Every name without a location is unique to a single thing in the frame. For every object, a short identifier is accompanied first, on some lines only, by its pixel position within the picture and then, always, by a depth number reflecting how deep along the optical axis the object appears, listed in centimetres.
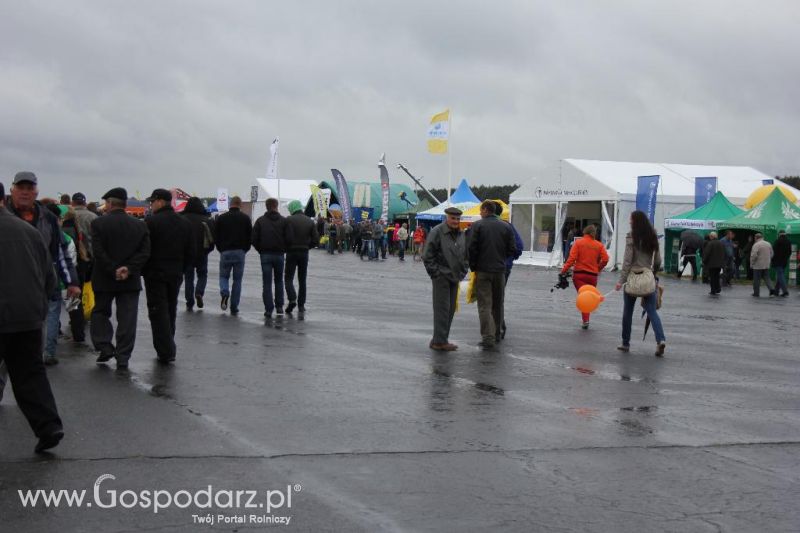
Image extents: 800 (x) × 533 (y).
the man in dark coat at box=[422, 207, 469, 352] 1180
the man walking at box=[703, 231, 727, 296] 2609
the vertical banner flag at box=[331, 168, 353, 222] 5797
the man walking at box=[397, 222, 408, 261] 4980
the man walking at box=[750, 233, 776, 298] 2608
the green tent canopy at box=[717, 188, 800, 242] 3067
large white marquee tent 3612
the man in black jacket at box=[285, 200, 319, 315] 1577
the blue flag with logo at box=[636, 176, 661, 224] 3481
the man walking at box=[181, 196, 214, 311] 1498
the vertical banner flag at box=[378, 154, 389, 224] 5486
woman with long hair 1246
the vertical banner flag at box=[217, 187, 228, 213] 7062
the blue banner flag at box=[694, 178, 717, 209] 3584
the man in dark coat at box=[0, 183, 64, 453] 602
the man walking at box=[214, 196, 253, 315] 1554
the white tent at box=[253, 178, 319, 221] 7056
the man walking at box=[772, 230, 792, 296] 2625
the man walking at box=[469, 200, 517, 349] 1245
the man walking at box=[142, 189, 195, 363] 988
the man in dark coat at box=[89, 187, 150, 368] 950
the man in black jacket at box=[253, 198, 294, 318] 1547
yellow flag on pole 4622
